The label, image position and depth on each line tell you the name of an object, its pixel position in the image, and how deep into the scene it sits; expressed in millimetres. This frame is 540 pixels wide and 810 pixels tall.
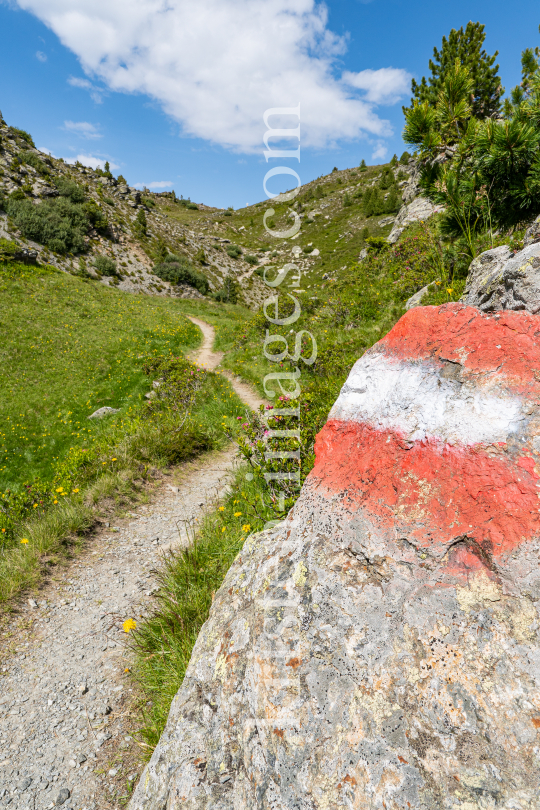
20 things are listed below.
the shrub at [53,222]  34969
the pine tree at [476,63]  15742
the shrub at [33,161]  44125
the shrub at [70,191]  43653
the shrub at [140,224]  49766
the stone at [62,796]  2851
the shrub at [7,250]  27073
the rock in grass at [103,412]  12367
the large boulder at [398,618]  1455
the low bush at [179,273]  44438
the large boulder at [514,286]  2574
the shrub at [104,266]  38388
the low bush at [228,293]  47031
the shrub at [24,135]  48231
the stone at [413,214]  18402
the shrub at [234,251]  62756
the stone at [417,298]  8084
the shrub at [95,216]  43091
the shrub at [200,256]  54834
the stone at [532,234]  3594
